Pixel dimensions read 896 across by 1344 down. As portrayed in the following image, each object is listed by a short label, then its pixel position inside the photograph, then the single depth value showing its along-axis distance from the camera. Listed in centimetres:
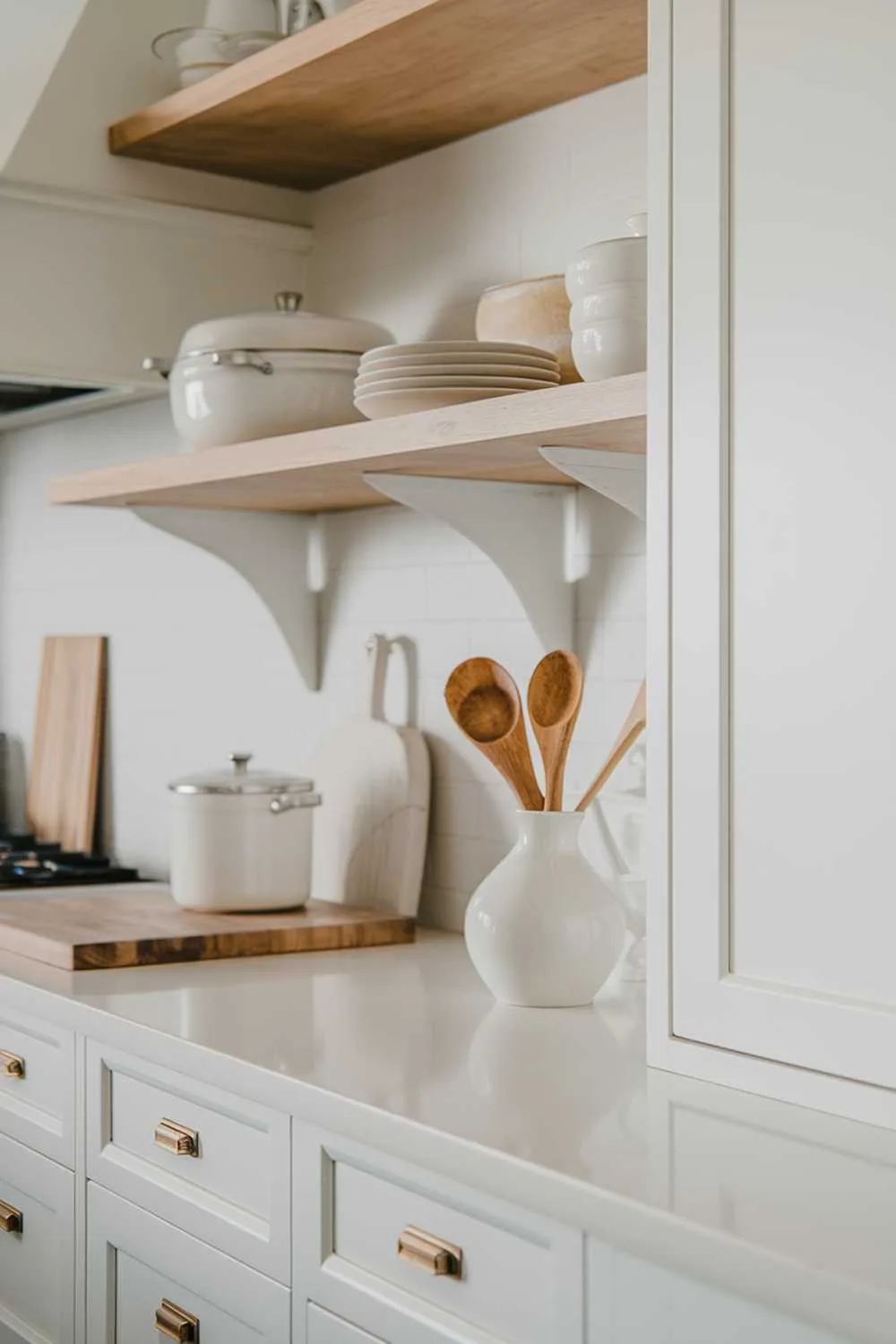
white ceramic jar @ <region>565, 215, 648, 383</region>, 160
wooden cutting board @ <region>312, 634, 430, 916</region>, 232
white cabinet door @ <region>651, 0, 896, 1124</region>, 126
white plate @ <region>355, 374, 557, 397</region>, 179
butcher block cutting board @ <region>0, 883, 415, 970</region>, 202
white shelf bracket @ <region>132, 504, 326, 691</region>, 254
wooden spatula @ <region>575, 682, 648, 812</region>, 179
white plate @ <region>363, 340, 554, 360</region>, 179
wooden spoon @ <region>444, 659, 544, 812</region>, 180
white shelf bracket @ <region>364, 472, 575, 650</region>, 204
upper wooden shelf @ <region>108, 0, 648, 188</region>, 190
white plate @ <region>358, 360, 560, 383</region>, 179
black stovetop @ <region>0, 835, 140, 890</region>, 273
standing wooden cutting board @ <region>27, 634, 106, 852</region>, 318
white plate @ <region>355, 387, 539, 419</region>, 180
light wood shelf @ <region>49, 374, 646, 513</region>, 159
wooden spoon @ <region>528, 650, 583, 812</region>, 178
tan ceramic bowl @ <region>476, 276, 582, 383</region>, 190
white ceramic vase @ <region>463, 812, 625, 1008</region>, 173
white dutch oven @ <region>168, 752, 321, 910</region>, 224
